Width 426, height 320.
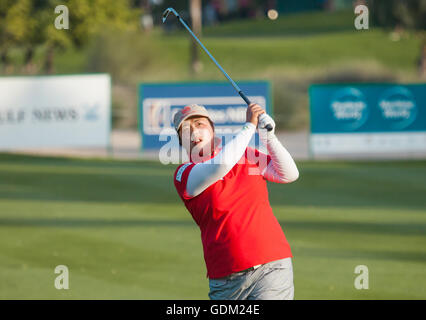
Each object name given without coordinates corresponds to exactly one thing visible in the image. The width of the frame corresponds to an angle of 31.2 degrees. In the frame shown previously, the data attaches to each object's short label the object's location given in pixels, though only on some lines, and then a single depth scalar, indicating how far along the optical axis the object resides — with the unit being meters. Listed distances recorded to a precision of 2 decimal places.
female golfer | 4.56
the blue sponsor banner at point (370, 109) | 19.06
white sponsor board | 19.67
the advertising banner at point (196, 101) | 19.31
